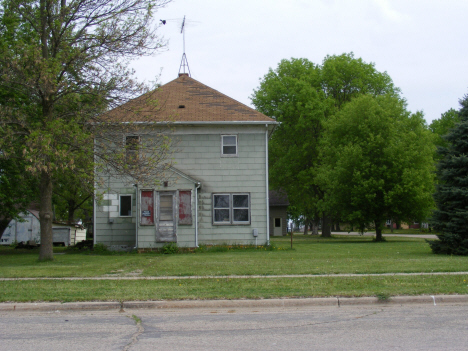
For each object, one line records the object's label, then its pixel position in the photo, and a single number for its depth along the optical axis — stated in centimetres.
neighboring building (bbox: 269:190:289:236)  5581
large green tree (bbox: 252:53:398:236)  4250
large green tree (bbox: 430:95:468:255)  1856
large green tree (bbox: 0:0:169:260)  1556
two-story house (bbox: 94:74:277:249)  2309
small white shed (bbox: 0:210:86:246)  4112
